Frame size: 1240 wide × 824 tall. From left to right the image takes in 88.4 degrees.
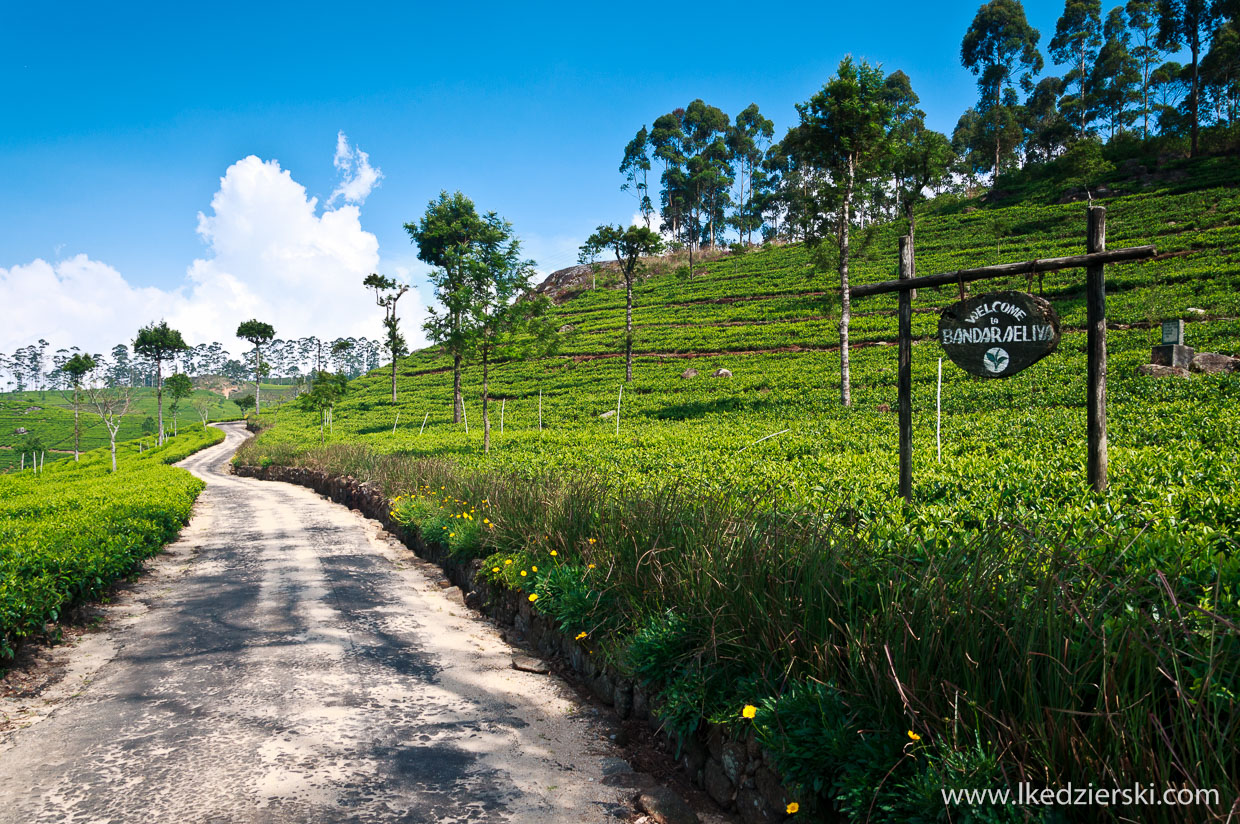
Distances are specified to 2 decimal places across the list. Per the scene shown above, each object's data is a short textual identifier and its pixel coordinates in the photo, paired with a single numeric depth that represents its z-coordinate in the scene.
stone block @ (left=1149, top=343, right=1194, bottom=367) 15.55
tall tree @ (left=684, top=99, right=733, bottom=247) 82.44
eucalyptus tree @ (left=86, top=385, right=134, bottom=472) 34.78
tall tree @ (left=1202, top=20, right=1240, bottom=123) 49.59
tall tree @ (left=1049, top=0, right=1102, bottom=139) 65.56
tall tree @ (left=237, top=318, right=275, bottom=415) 68.44
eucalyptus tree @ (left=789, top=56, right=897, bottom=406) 20.22
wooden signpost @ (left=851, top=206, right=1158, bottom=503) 5.18
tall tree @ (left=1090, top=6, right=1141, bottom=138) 63.38
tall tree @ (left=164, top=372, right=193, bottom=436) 57.50
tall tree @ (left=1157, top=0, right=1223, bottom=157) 50.25
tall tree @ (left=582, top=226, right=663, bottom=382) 33.72
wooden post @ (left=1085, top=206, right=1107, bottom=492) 5.42
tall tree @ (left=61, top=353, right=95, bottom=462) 48.47
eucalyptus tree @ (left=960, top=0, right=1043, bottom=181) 67.56
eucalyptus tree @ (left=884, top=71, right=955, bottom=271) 22.73
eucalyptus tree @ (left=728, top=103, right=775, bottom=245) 85.69
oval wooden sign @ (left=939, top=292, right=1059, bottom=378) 5.13
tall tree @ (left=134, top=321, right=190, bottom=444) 56.89
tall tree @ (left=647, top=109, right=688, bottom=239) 84.69
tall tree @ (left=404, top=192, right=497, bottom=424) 17.48
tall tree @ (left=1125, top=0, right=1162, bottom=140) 61.94
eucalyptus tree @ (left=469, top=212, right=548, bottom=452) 17.27
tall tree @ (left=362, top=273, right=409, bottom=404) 48.91
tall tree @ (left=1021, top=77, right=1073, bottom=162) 69.38
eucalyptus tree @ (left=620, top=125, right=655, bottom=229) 84.31
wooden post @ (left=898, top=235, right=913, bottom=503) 6.08
